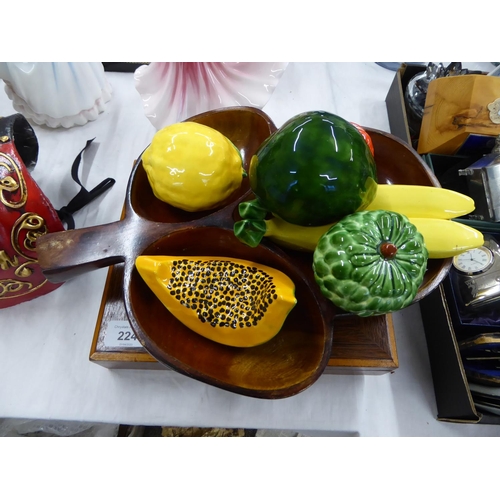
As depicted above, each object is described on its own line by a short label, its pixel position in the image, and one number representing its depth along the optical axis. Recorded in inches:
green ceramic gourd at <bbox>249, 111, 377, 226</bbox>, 14.7
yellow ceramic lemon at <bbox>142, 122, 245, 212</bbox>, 17.5
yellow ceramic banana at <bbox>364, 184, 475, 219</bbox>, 17.8
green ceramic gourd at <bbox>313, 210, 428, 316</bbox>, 14.0
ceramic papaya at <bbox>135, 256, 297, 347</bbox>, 17.1
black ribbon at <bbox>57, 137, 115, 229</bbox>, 27.4
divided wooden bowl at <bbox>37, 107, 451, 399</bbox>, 16.5
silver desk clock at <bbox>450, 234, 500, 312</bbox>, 24.1
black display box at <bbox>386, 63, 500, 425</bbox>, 22.1
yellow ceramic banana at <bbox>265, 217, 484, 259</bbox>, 16.6
